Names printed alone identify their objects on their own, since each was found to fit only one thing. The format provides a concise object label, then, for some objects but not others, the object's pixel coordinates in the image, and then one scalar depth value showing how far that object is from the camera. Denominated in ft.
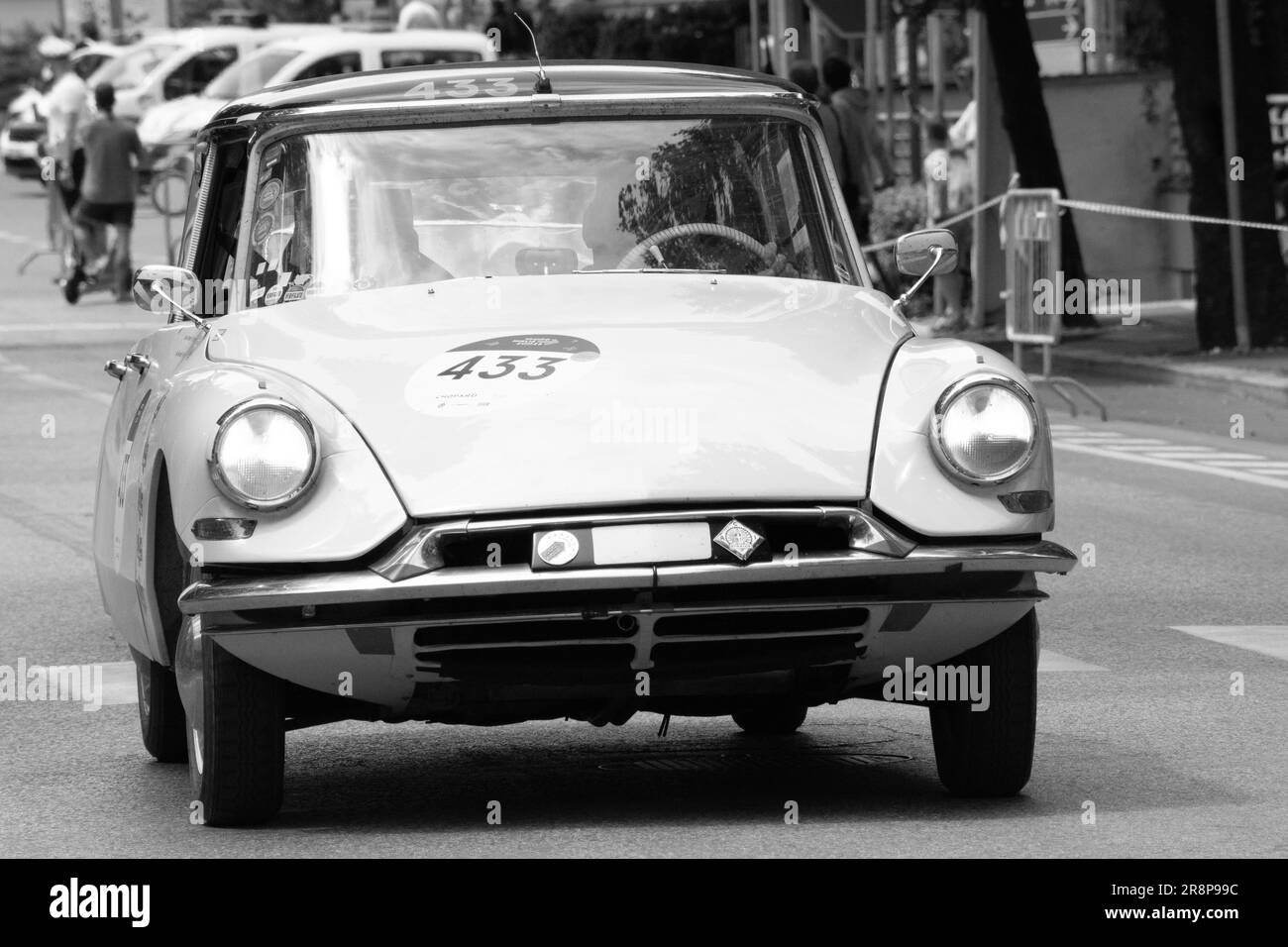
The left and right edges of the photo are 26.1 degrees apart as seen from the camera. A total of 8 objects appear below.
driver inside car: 22.11
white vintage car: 18.29
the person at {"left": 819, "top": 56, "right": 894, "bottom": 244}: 65.31
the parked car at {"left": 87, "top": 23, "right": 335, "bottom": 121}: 136.05
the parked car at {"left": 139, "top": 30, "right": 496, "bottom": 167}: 122.52
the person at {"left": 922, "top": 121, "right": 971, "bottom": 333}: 75.25
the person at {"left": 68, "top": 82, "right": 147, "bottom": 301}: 89.51
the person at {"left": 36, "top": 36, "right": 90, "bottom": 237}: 93.91
